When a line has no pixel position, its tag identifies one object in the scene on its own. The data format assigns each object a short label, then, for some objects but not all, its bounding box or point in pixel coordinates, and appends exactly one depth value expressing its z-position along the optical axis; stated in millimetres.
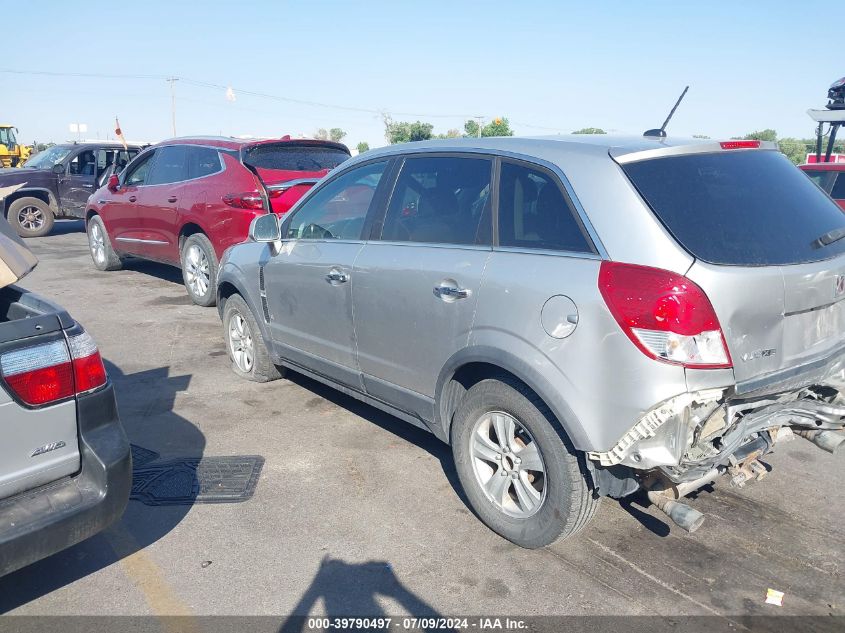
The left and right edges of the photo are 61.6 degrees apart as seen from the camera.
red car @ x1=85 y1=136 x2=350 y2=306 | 7754
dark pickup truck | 14375
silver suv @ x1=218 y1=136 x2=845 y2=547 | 2822
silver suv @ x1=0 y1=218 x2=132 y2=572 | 2568
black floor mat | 3926
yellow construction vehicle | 30247
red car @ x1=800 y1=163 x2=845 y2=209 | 9469
